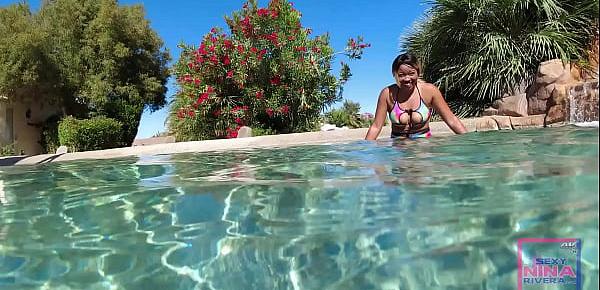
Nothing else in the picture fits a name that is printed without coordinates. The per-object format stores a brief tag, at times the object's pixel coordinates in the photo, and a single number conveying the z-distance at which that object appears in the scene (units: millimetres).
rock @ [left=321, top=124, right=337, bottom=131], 11891
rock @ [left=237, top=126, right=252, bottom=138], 9891
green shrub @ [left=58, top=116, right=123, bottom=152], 14375
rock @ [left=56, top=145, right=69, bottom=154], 11192
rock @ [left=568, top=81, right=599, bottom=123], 7830
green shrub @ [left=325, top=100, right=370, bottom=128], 13575
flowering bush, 10828
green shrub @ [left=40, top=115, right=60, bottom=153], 17156
